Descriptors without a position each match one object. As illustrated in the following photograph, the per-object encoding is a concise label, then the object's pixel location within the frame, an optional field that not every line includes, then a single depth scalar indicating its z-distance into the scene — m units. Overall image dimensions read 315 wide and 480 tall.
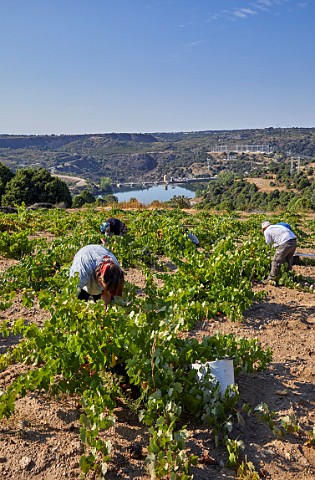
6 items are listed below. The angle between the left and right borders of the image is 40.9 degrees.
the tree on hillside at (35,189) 31.36
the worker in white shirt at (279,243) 7.05
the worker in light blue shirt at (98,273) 3.93
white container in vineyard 3.26
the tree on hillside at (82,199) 33.75
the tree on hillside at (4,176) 33.01
